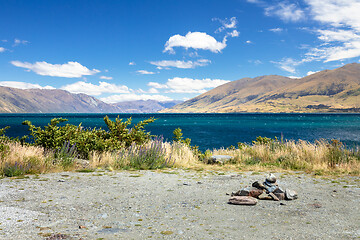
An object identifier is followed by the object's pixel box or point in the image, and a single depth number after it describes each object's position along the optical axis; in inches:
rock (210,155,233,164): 583.8
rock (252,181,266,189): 312.8
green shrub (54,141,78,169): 435.2
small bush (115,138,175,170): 477.0
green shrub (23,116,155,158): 483.5
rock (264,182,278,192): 299.6
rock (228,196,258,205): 269.4
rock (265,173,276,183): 322.7
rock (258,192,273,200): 288.3
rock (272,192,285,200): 288.7
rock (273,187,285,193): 295.3
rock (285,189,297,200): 283.8
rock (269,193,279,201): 285.0
